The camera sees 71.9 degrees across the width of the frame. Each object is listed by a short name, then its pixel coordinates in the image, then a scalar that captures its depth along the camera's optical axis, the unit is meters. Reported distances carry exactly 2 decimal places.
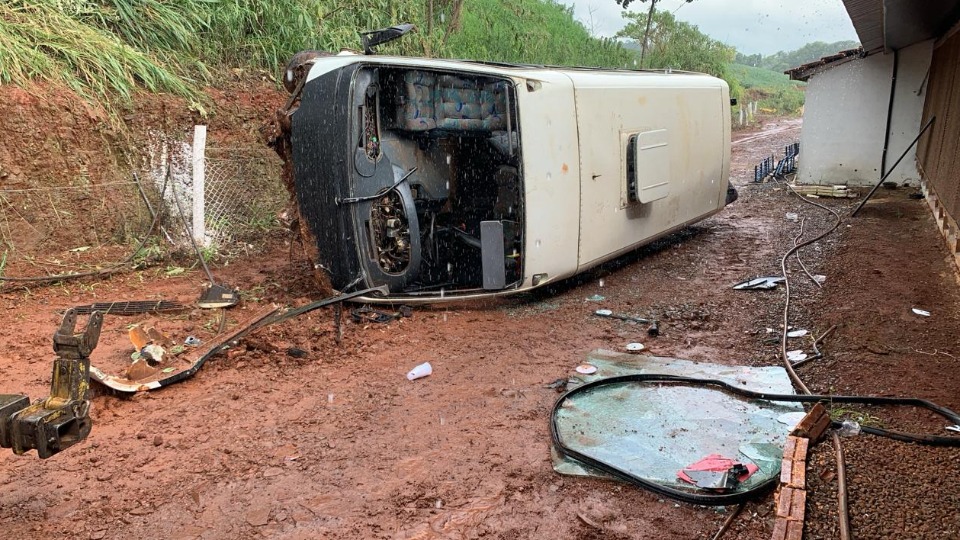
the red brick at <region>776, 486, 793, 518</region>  2.78
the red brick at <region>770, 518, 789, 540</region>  2.65
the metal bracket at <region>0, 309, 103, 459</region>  2.41
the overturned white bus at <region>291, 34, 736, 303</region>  5.51
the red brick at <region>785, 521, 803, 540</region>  2.63
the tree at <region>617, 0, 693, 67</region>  23.36
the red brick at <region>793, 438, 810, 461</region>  3.11
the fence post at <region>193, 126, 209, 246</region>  7.28
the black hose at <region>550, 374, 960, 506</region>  3.06
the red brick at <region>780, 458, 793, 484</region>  2.99
